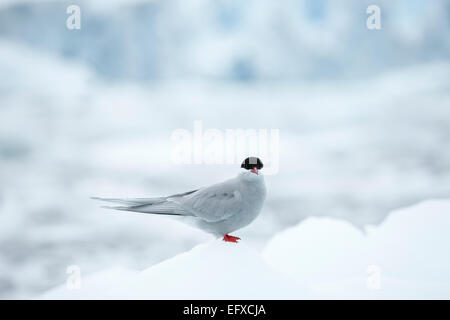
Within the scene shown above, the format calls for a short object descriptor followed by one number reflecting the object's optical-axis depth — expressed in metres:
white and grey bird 3.25
